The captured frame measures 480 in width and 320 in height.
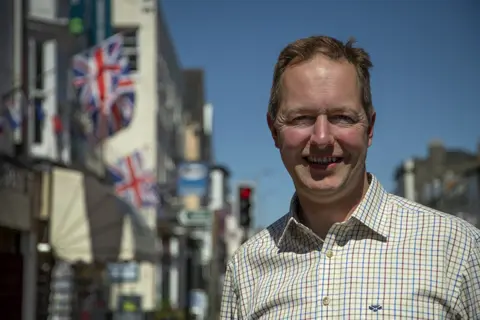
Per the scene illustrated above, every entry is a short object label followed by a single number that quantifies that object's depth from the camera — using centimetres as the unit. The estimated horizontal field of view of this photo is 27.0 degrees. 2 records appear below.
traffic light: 2595
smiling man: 283
